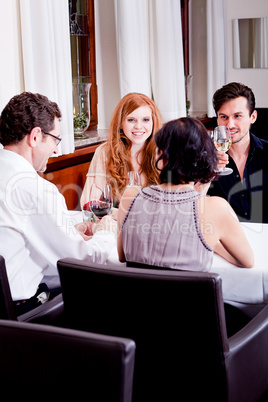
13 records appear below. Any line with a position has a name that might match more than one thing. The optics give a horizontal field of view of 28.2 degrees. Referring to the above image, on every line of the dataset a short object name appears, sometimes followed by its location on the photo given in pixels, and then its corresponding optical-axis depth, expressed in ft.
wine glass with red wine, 7.05
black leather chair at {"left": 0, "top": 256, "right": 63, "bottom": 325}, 5.47
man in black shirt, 9.40
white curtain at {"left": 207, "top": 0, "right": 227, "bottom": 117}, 19.35
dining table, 5.95
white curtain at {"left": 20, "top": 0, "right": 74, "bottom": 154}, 10.06
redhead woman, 10.28
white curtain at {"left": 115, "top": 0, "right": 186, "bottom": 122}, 13.89
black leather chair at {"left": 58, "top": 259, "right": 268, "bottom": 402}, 4.49
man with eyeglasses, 6.03
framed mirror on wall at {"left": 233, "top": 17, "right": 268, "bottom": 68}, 20.98
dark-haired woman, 5.48
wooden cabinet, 11.66
